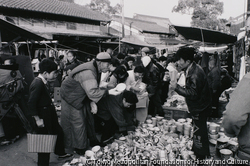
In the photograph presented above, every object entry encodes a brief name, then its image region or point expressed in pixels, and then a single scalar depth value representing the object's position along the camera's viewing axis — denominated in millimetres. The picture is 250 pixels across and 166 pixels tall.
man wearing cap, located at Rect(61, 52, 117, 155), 3105
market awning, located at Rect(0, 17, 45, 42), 4594
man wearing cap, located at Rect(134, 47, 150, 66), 5965
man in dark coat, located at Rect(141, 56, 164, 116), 4832
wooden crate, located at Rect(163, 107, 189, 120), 4623
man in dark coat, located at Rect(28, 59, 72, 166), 2752
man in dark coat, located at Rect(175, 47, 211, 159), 2650
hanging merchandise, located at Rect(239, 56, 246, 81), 4719
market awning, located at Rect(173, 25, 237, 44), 4766
